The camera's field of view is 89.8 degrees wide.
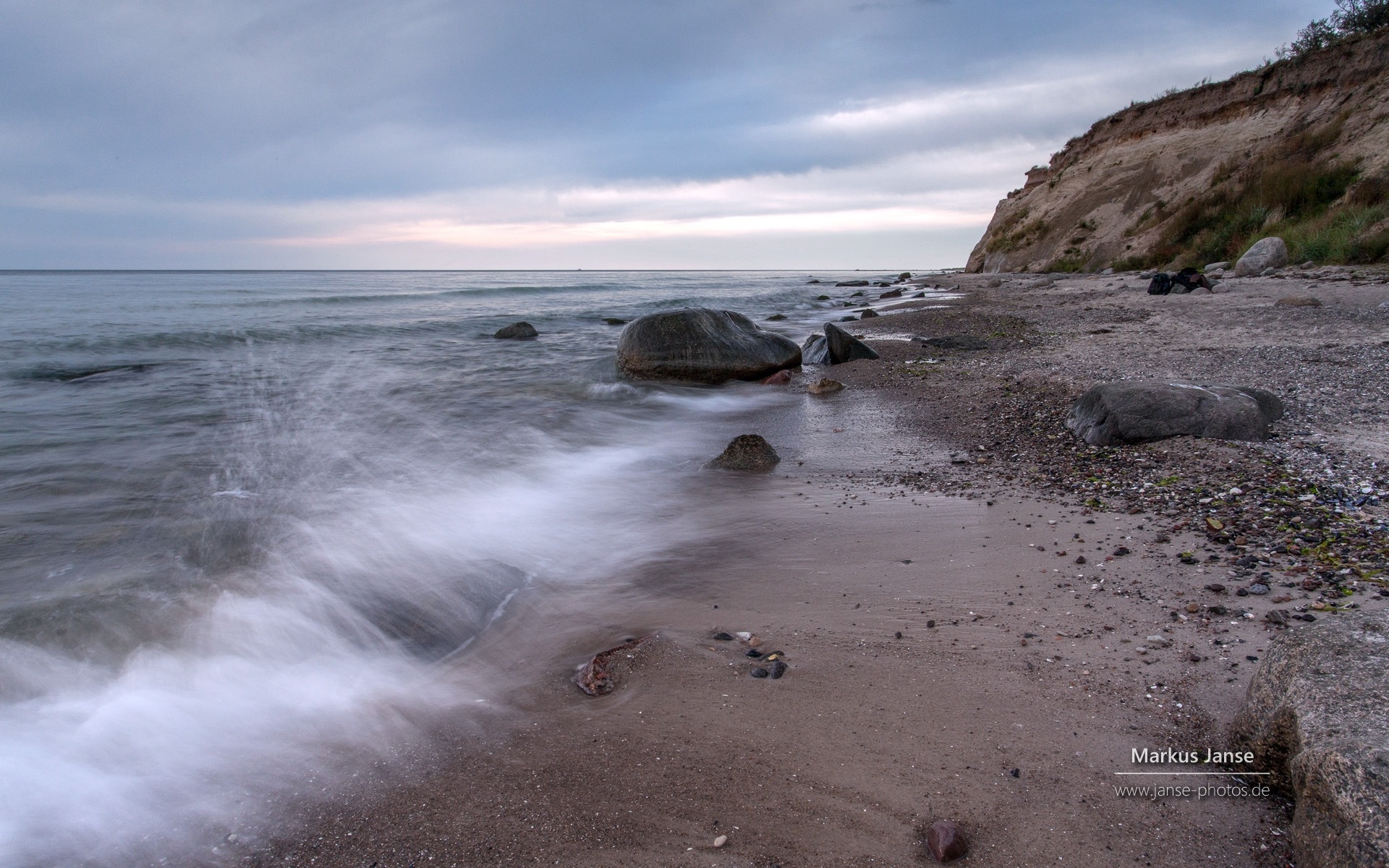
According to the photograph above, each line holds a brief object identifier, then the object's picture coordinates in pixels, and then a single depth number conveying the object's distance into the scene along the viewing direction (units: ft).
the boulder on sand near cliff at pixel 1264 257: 46.34
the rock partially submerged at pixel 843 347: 32.96
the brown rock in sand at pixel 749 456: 17.34
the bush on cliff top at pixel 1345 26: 71.56
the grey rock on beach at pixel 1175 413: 14.43
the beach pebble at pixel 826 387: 26.73
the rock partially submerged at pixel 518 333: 53.06
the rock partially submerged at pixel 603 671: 8.57
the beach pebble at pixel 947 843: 5.58
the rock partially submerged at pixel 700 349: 30.96
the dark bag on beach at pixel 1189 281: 41.88
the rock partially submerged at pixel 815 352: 33.47
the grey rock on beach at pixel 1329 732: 4.60
